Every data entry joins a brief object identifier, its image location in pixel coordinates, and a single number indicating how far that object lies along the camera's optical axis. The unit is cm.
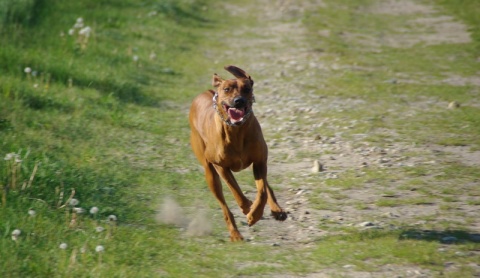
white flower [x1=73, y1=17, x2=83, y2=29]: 2513
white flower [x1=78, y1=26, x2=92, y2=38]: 2417
